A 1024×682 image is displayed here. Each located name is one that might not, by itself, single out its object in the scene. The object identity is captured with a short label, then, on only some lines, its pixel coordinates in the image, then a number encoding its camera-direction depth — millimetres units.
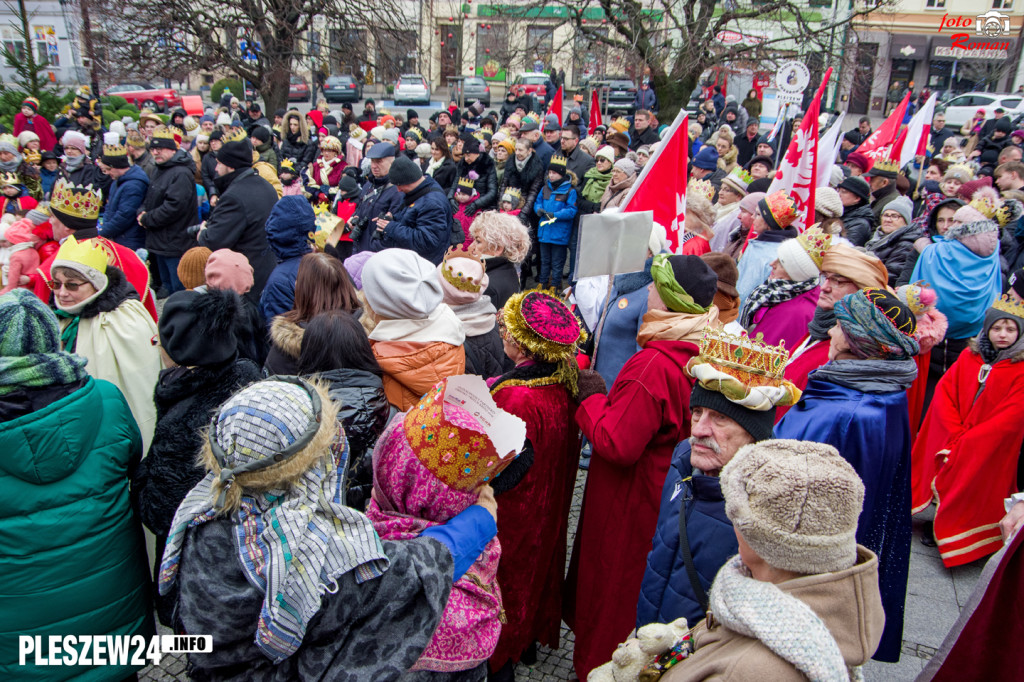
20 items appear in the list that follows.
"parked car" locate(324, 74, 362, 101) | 31266
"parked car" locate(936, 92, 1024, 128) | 24141
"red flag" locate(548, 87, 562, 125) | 13383
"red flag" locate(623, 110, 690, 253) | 4297
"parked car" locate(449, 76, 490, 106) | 31969
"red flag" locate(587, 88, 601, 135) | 12930
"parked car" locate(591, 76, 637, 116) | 25166
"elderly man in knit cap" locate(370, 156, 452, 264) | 5961
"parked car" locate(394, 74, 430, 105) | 31172
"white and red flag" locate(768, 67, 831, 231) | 5734
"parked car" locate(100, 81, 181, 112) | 26000
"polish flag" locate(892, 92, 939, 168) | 8953
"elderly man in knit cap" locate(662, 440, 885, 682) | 1357
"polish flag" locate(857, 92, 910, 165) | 9602
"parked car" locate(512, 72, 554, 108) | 24030
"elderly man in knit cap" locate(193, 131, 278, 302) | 6066
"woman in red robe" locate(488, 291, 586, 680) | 2809
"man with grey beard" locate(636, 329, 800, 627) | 2240
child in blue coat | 8383
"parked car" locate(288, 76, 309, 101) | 32375
